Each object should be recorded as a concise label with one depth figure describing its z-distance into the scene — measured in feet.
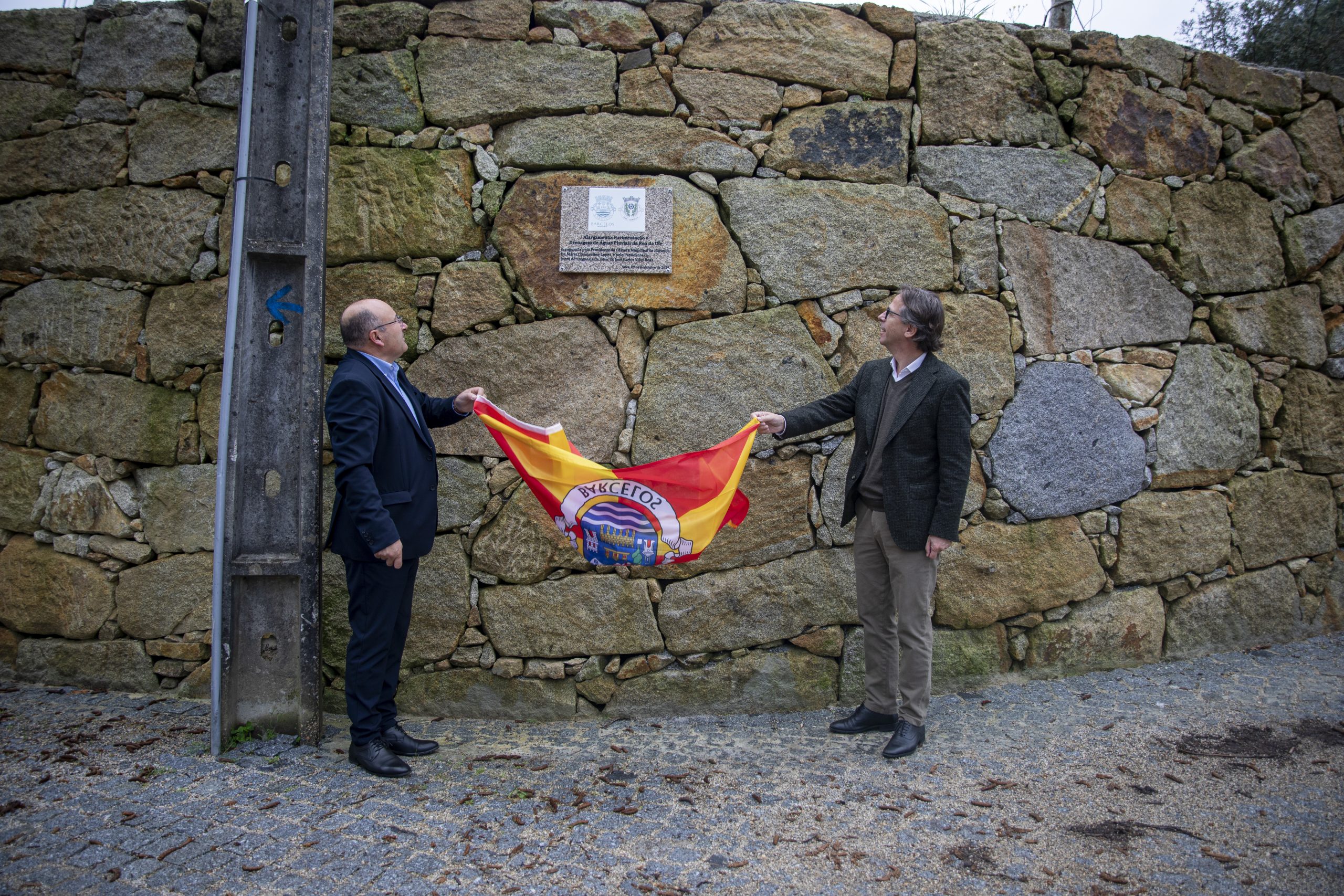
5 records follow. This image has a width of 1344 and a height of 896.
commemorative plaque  12.24
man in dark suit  9.67
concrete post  10.77
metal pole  10.51
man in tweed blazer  10.66
